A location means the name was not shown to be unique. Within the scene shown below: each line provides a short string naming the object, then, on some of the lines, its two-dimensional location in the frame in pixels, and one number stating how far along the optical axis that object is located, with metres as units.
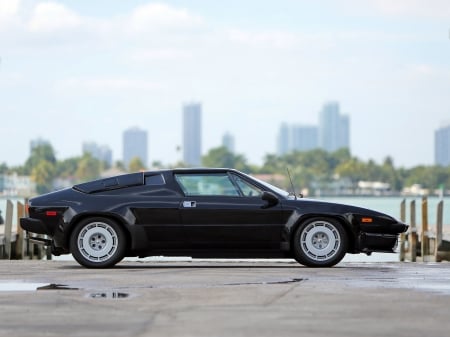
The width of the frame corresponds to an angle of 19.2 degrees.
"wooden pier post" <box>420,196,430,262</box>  35.28
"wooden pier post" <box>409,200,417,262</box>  35.69
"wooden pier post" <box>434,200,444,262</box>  32.97
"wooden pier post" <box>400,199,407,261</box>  37.62
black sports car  16.41
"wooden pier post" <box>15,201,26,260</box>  35.58
